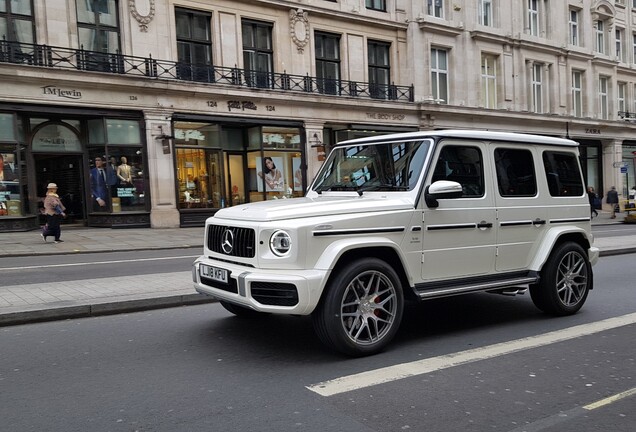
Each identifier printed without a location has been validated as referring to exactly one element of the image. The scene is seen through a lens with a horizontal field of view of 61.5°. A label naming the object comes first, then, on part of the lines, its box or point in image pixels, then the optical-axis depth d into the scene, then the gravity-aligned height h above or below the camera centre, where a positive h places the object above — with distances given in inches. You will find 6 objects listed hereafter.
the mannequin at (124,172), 783.1 +32.7
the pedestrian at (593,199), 1091.2 -58.5
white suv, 177.6 -20.4
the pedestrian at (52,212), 597.3 -16.4
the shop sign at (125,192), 781.1 +2.5
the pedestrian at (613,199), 1160.2 -61.5
